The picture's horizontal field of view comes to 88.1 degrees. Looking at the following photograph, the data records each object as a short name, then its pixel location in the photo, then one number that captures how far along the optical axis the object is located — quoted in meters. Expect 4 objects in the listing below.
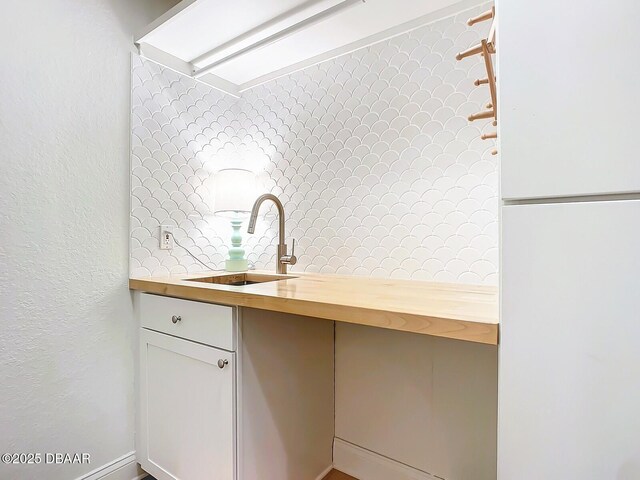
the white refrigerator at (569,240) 0.50
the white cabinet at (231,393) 1.09
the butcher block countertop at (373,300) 0.68
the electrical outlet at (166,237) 1.56
